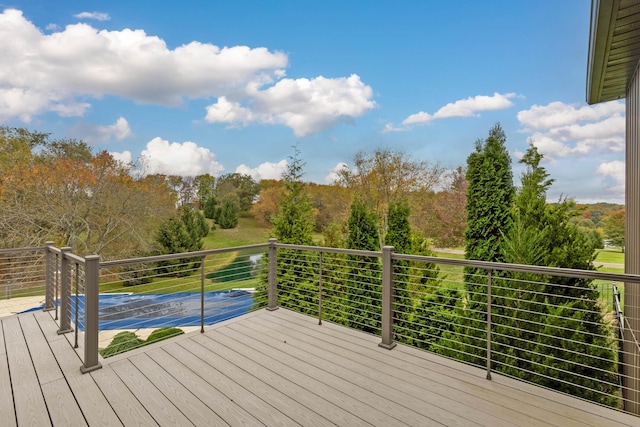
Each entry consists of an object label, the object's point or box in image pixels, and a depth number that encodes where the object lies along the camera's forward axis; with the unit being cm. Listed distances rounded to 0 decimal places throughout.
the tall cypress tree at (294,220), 629
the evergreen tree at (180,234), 1448
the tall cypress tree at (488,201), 527
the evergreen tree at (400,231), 598
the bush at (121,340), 612
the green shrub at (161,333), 554
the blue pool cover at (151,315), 1071
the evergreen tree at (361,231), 600
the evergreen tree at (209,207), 2008
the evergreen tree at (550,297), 344
